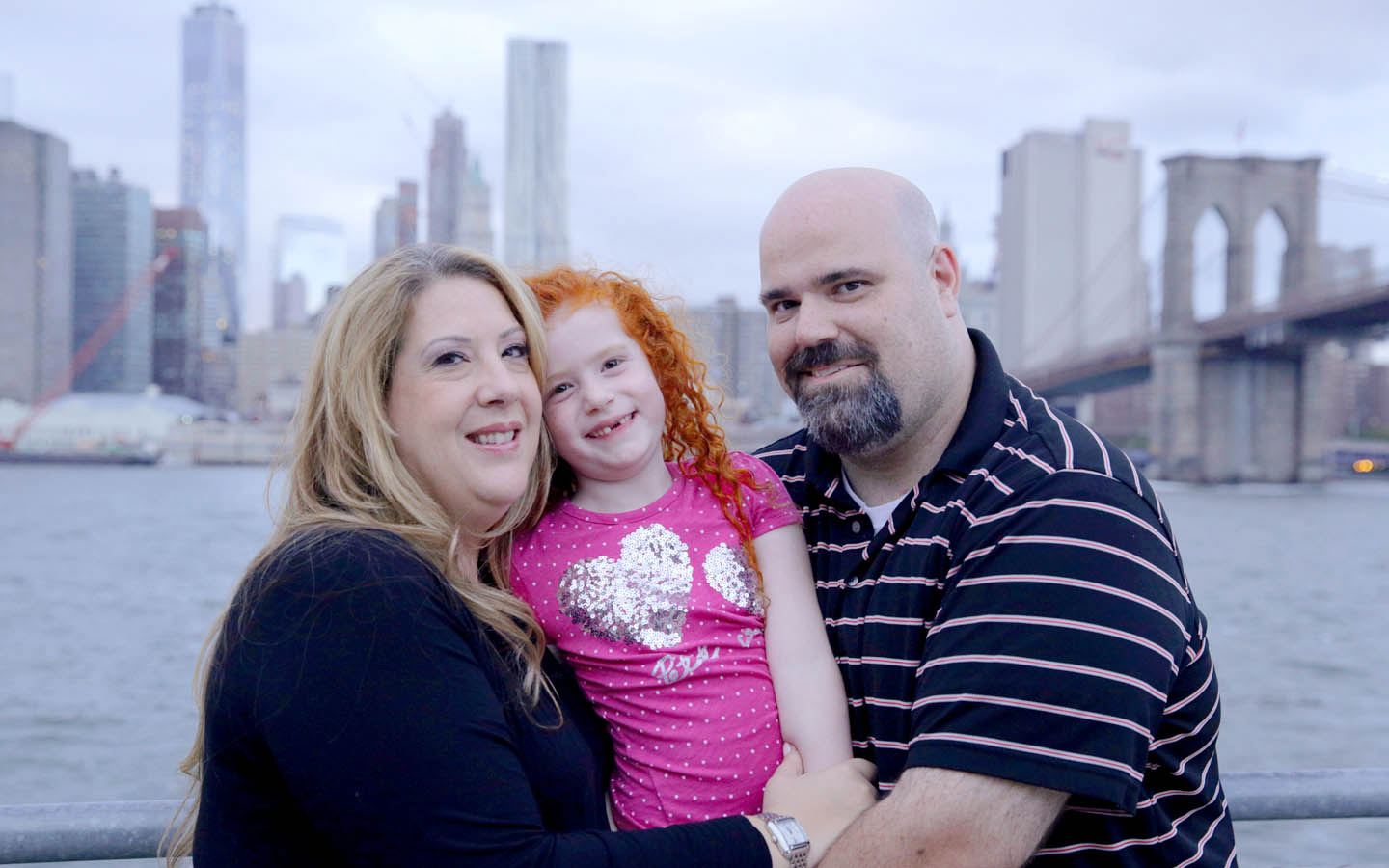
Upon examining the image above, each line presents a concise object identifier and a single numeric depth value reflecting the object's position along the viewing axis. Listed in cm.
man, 120
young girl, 143
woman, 105
